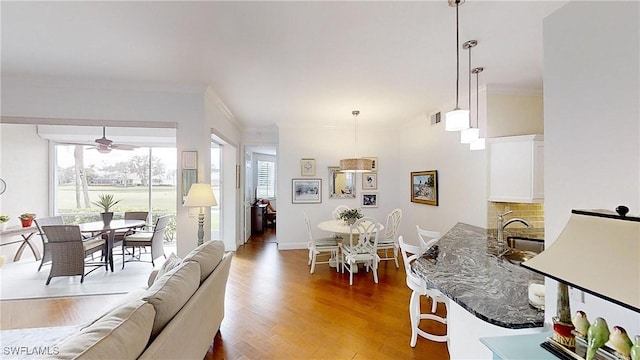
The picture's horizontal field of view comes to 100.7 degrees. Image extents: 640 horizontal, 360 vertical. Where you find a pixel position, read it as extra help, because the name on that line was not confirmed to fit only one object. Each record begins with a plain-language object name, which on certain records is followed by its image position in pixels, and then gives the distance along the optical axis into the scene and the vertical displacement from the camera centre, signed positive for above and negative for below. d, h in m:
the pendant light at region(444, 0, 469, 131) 2.21 +0.52
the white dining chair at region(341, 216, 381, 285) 3.79 -0.98
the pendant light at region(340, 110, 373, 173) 4.46 +0.28
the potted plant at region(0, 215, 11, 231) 4.49 -0.69
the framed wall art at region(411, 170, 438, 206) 4.61 -0.11
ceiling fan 4.57 +0.63
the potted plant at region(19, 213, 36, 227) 4.78 -0.69
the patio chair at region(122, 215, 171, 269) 4.49 -1.02
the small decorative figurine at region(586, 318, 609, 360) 0.80 -0.47
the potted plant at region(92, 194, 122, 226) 4.48 -0.51
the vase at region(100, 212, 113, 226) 4.47 -0.63
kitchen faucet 2.62 -0.49
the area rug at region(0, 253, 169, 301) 3.38 -1.43
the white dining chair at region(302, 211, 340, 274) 4.21 -1.07
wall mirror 5.81 -0.07
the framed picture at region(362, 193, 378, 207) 5.91 -0.42
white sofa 1.03 -0.70
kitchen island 1.22 -0.62
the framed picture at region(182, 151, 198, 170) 3.45 +0.27
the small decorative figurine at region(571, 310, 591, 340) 0.89 -0.48
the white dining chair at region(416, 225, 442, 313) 2.75 -0.65
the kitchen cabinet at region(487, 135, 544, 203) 3.05 +0.15
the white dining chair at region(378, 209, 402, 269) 4.26 -0.93
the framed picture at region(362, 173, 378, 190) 5.91 +0.00
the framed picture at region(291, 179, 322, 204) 5.69 -0.22
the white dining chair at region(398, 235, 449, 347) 2.24 -1.00
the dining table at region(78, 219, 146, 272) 4.12 -0.75
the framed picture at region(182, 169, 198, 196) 3.45 +0.02
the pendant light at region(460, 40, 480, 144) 2.61 +0.45
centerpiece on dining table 4.28 -0.58
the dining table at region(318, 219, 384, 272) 4.06 -0.75
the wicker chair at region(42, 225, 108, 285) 3.65 -0.96
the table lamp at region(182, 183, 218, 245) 3.07 -0.19
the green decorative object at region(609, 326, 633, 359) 0.75 -0.46
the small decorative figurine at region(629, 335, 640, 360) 0.71 -0.46
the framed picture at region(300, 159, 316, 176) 5.70 +0.30
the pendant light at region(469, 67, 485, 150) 2.77 +0.41
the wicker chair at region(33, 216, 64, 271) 3.90 -0.73
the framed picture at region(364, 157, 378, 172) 5.92 +0.38
